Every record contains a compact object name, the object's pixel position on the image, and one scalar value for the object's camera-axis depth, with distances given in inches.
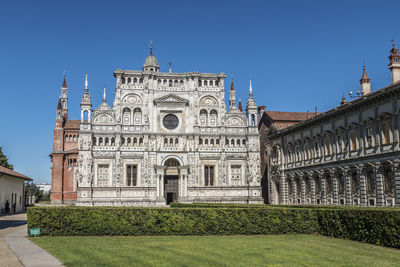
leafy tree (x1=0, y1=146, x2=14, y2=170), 3356.3
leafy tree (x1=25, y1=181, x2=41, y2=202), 4726.9
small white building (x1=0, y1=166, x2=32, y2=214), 2162.9
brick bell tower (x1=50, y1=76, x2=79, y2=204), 2832.2
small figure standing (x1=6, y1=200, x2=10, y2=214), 2159.2
